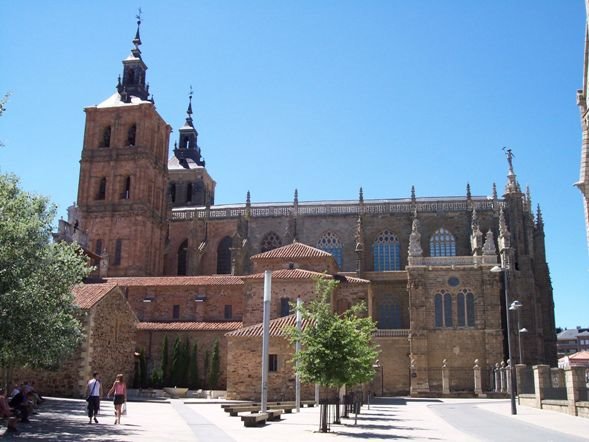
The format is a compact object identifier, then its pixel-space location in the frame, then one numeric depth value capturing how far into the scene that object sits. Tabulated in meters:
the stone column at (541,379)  30.00
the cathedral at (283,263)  41.16
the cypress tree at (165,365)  41.44
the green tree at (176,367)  41.41
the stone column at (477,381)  44.03
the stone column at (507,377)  38.91
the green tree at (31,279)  17.78
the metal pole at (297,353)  20.84
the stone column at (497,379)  43.28
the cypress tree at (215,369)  41.09
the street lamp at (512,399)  27.02
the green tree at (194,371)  41.59
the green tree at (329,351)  19.89
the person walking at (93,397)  19.77
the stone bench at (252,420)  19.09
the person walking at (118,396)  20.07
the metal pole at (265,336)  22.28
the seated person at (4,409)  17.08
